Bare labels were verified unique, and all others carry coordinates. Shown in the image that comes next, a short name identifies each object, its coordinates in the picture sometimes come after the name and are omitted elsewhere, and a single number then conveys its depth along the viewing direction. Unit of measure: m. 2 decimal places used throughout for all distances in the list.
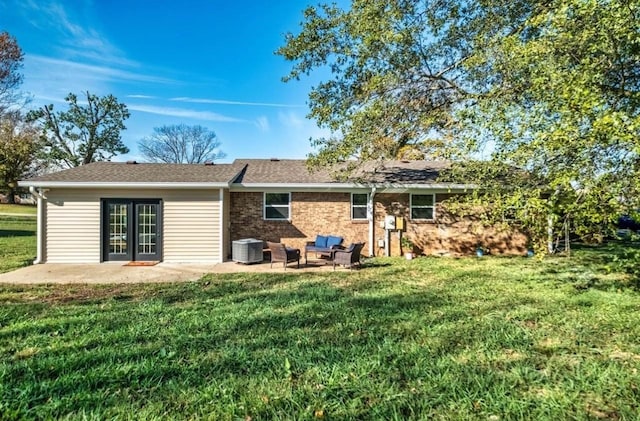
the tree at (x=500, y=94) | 5.51
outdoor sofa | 11.34
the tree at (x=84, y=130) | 34.59
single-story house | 11.00
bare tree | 44.81
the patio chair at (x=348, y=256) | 9.66
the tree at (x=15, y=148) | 18.67
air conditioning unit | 10.80
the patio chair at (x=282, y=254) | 9.80
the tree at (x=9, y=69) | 22.55
